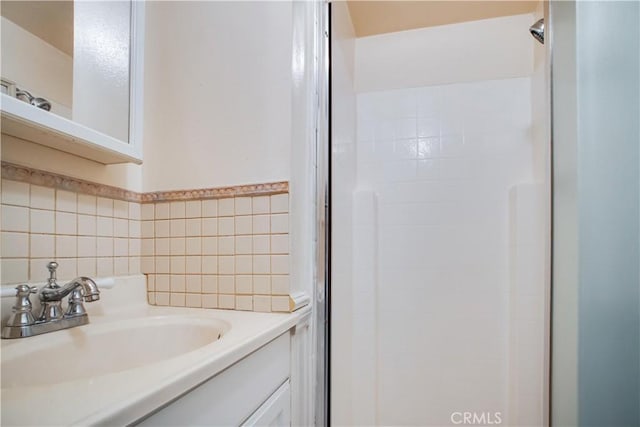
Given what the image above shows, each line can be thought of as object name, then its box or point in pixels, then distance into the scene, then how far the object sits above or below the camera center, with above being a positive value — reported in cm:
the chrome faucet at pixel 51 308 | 63 -18
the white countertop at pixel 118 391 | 33 -20
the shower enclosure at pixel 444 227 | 152 -4
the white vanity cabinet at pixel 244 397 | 47 -31
